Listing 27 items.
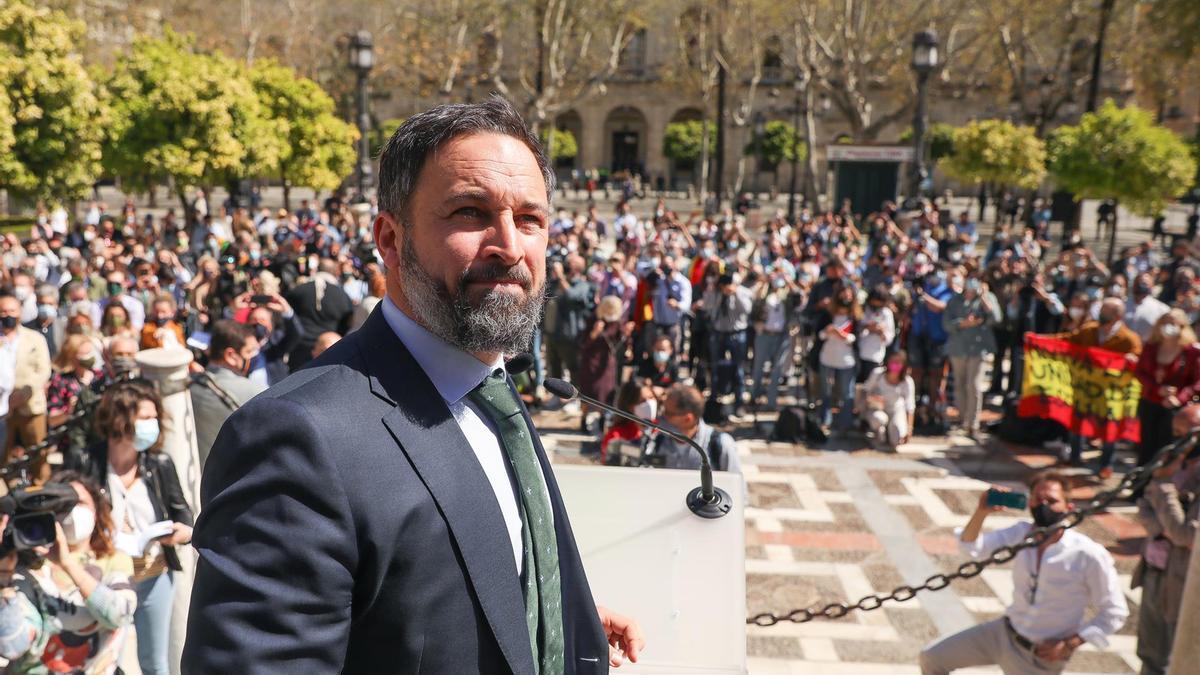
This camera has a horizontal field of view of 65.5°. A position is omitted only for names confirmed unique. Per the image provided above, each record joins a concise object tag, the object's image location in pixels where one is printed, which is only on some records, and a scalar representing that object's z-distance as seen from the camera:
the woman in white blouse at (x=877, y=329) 8.96
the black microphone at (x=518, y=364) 1.89
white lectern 2.00
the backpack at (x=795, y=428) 9.02
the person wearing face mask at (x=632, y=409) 5.74
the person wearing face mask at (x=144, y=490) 3.80
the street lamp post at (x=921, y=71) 15.02
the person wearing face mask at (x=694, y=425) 4.96
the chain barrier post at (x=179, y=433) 4.09
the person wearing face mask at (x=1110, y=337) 7.80
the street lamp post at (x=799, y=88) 28.26
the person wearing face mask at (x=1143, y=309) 9.22
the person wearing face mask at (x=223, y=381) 4.48
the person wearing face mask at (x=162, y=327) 6.90
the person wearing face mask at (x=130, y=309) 7.34
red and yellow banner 7.77
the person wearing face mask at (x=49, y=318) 8.03
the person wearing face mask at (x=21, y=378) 6.18
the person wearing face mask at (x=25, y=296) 7.95
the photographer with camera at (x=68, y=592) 3.18
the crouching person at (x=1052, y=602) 3.89
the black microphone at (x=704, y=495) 2.07
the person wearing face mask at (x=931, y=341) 9.18
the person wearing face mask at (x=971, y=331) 8.97
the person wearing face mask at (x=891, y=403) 8.73
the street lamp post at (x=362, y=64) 15.51
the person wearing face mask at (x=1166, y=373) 6.90
